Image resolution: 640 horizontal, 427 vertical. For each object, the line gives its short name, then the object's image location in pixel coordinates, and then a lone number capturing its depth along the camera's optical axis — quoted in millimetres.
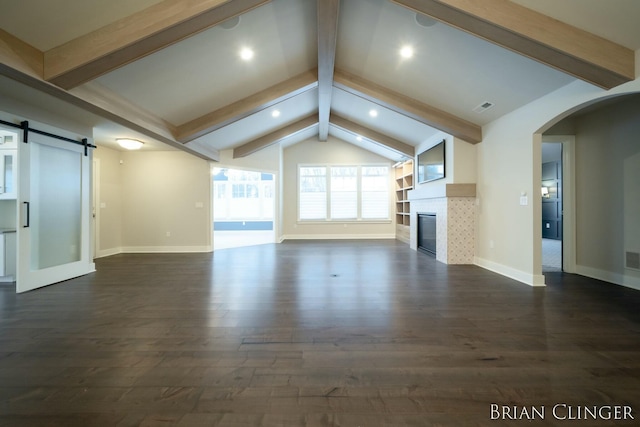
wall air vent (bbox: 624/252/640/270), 3502
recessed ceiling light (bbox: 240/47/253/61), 3572
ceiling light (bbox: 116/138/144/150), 5176
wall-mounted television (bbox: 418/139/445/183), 5461
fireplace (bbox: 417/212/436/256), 5938
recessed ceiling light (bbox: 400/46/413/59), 3519
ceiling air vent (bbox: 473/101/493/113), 4024
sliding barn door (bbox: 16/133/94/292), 3521
